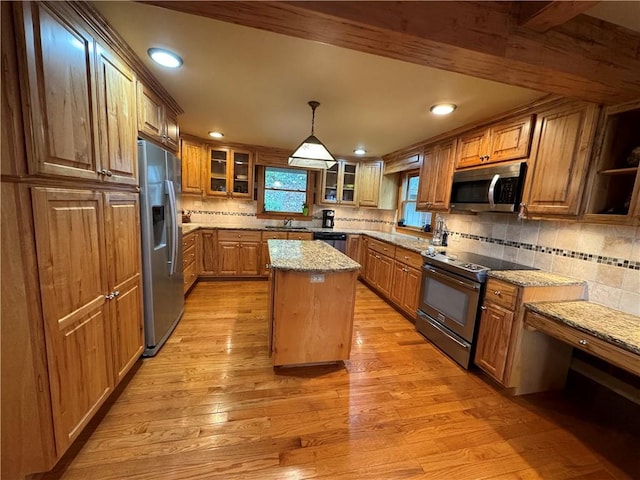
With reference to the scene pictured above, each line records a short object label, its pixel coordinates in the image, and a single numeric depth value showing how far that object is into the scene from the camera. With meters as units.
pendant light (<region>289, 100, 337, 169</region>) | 2.35
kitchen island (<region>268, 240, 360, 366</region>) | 2.05
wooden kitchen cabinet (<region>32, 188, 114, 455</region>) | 1.14
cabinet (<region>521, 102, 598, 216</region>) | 1.84
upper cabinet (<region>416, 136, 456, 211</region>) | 3.08
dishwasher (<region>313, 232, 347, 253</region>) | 4.60
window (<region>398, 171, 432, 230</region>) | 4.34
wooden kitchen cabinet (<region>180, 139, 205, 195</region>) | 4.11
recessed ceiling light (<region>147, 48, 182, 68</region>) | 1.69
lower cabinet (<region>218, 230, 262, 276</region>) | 4.30
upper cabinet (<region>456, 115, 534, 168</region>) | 2.24
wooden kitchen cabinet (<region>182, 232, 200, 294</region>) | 3.42
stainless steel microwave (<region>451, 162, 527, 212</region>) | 2.27
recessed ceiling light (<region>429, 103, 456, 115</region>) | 2.30
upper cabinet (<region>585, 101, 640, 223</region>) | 1.75
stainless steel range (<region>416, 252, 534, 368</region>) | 2.25
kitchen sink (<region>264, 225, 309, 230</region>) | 4.46
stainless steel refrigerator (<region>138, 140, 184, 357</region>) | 2.00
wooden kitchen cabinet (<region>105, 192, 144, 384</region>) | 1.62
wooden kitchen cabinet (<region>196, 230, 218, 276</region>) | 4.21
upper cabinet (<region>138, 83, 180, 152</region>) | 1.94
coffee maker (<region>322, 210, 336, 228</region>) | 5.08
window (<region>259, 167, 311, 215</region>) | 4.75
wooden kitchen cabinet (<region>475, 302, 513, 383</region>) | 1.99
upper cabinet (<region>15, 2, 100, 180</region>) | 1.02
